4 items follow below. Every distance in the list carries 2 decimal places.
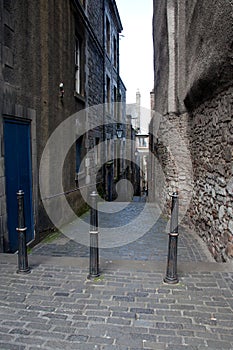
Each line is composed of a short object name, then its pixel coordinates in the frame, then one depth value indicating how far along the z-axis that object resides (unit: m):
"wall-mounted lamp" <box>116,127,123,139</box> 14.95
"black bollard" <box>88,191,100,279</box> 3.49
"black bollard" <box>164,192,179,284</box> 3.35
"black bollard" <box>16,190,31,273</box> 3.53
